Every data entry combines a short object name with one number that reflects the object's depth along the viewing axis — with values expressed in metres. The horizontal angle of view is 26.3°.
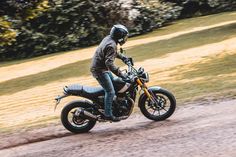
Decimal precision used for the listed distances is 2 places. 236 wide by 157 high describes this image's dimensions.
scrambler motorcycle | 10.23
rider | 10.00
